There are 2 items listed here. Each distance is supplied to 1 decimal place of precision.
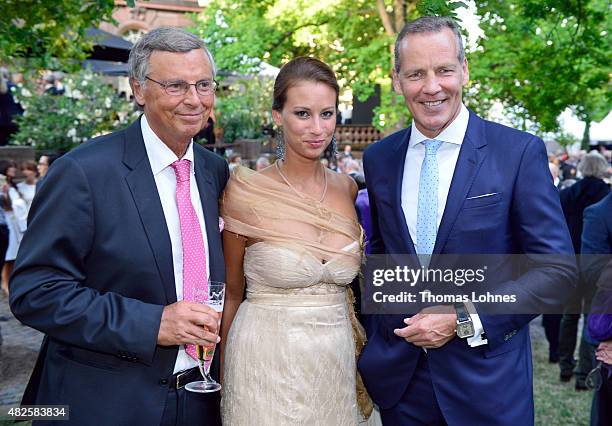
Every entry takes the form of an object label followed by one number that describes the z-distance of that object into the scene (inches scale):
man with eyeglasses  102.0
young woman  136.0
